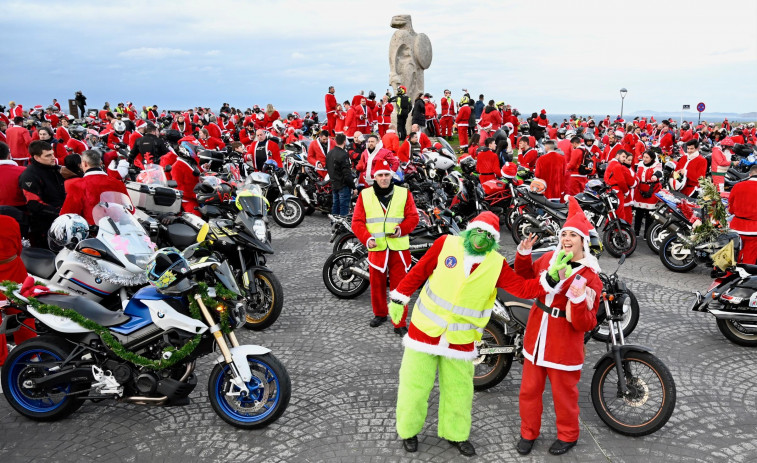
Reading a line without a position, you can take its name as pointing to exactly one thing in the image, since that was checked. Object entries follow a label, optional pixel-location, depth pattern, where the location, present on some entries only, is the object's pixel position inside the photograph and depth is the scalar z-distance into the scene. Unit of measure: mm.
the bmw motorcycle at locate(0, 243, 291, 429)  4051
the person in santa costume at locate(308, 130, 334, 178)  11820
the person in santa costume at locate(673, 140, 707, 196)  10023
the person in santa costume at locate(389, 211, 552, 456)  3748
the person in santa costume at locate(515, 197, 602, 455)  3643
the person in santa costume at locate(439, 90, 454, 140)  24703
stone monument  22609
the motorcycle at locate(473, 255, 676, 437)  4078
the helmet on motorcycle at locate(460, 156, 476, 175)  11281
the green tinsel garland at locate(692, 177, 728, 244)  7504
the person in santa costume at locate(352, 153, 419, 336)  6059
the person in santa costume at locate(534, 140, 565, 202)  10109
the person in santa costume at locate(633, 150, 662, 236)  9836
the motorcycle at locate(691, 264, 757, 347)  5707
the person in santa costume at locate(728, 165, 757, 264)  6949
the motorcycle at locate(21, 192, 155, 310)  4984
